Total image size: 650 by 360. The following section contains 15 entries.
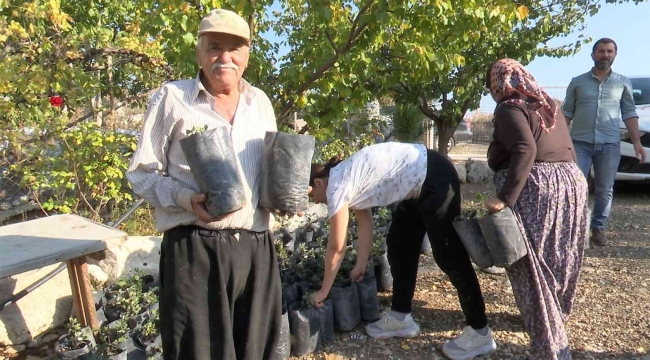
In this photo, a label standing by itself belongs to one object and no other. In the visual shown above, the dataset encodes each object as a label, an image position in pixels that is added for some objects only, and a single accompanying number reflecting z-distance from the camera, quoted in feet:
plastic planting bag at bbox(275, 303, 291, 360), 8.22
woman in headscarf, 7.23
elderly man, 5.03
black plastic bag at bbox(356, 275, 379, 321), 9.74
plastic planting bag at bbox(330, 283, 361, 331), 9.39
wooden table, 7.65
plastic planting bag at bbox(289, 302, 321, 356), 8.63
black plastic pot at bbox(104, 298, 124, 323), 9.07
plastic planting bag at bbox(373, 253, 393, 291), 11.28
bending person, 7.57
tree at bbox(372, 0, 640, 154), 22.62
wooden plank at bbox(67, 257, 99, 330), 8.77
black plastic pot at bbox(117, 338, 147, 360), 7.91
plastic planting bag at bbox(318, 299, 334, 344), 9.00
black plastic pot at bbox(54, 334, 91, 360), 7.73
